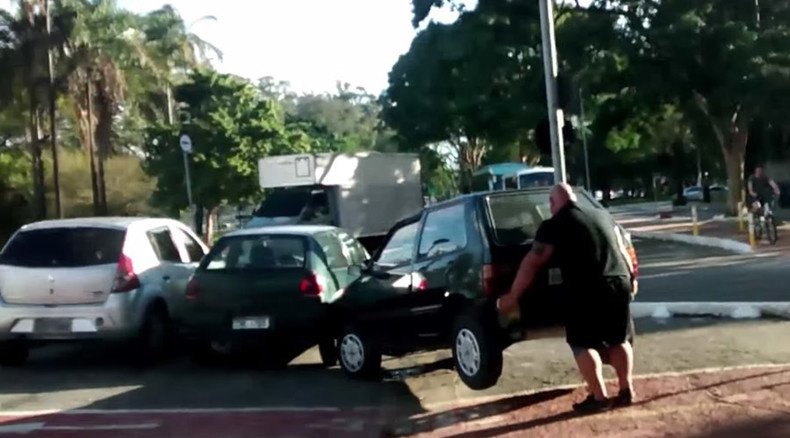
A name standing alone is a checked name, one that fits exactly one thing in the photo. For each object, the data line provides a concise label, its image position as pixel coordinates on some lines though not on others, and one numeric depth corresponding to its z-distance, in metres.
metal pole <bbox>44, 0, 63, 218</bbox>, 40.09
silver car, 13.06
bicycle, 25.92
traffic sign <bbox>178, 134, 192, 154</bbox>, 32.75
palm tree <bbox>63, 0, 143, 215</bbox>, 40.66
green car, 12.76
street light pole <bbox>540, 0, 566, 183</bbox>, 16.77
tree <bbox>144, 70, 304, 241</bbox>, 52.50
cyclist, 25.72
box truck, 29.64
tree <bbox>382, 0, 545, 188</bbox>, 37.25
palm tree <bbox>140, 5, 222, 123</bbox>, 45.56
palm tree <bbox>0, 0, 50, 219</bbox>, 39.88
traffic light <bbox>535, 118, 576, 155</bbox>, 18.16
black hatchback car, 9.97
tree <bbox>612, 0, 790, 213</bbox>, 34.03
